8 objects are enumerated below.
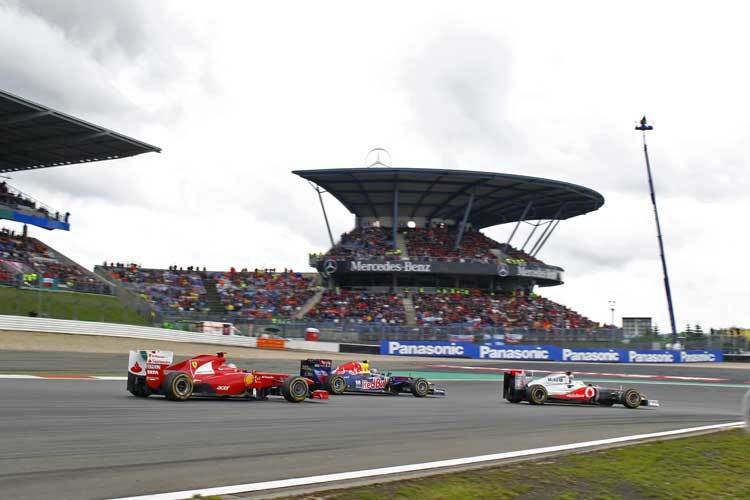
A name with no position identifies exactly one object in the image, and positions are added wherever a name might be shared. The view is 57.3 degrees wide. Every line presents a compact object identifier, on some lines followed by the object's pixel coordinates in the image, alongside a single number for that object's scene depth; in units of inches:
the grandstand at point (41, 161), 1510.8
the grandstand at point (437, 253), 2177.7
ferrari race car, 578.9
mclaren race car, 768.3
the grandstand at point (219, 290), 1913.1
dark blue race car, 753.6
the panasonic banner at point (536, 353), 1768.0
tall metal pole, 1899.6
